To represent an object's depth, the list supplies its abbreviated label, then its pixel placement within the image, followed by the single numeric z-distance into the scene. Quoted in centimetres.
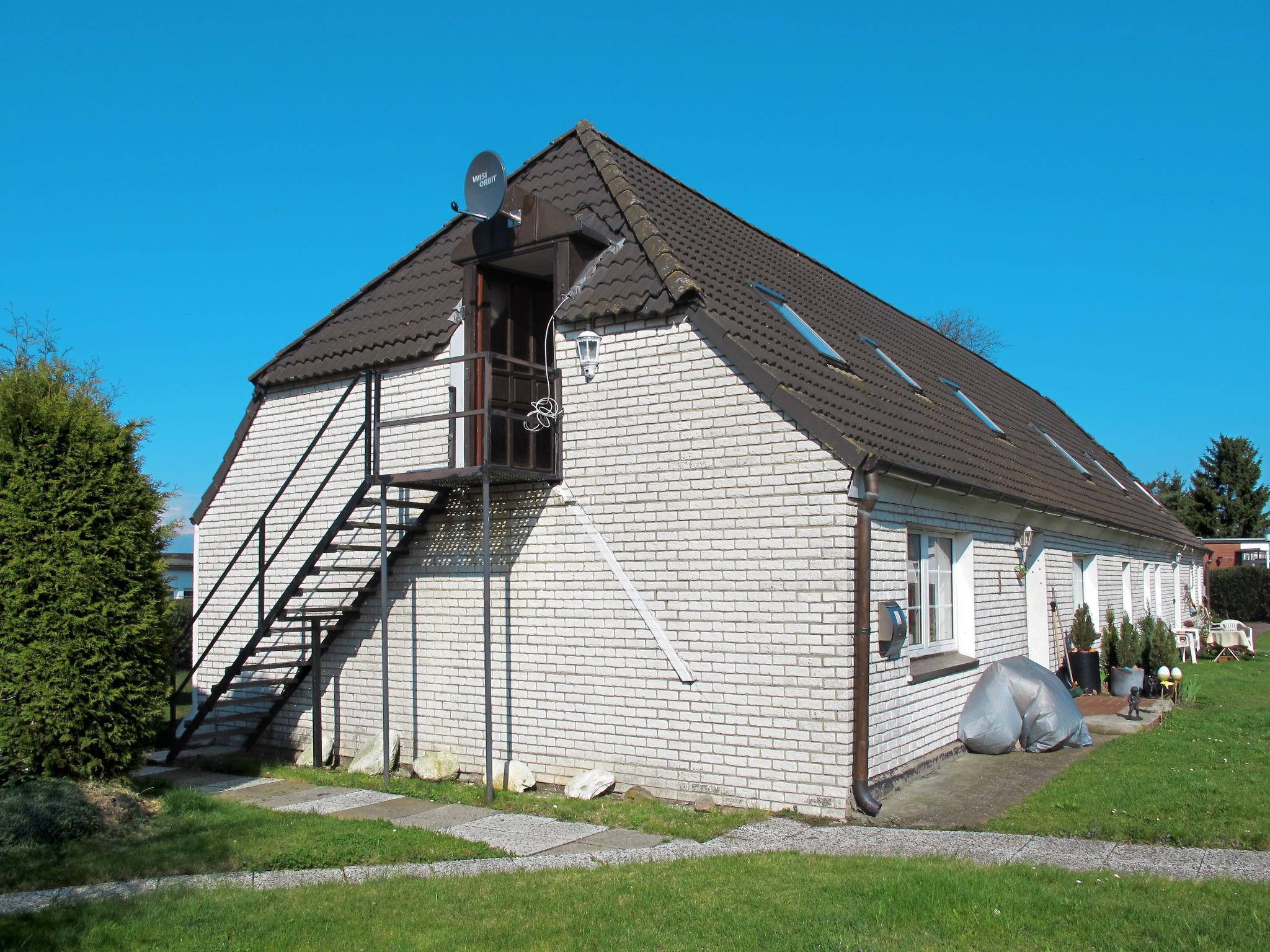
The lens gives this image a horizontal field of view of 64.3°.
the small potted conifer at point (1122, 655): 1402
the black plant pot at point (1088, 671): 1391
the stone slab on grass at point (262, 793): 928
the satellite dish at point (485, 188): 993
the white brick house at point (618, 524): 830
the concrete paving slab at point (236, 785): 974
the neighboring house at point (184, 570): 2584
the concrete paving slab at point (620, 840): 733
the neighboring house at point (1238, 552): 4212
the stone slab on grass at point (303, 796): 905
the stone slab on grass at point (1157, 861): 614
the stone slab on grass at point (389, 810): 843
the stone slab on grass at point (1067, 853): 642
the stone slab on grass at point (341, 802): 871
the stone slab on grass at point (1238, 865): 600
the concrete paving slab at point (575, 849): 716
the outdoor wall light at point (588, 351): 953
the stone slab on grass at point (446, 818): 810
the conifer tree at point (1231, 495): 5347
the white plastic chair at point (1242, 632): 2216
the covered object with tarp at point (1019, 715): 1021
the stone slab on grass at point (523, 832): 740
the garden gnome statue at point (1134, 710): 1189
